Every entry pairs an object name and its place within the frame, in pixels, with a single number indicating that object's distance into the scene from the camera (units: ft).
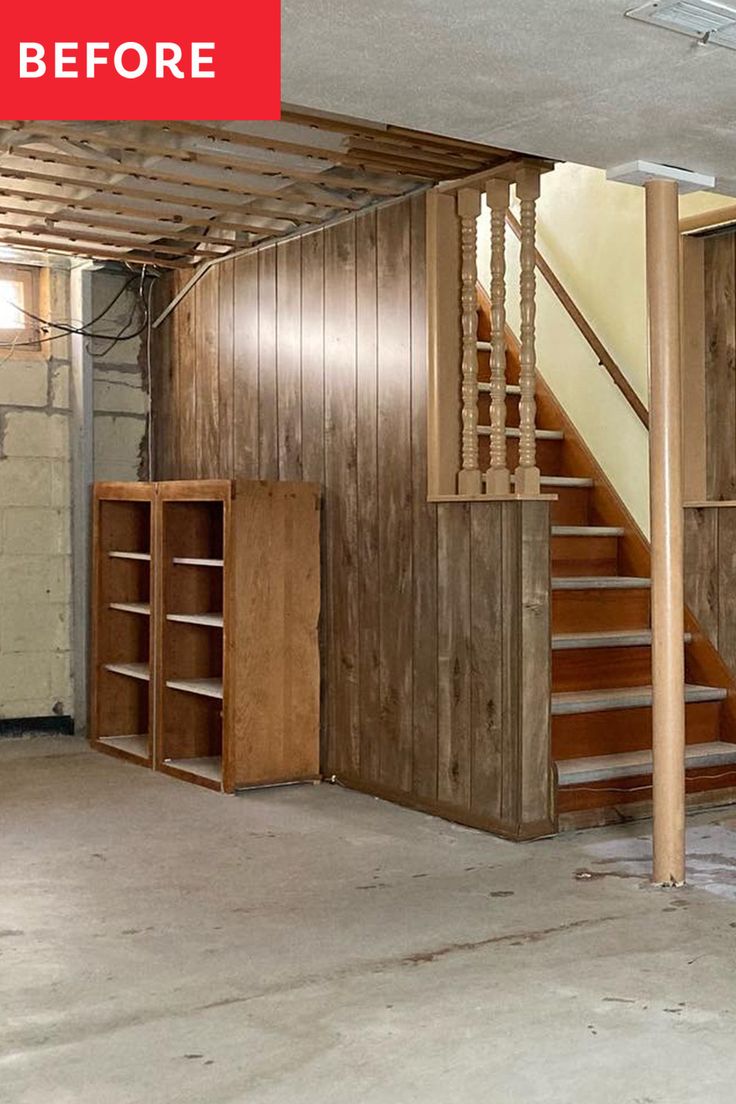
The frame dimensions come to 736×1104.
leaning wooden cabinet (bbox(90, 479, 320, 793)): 17.53
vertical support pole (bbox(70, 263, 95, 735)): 22.15
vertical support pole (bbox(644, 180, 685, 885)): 13.09
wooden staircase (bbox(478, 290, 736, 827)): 15.84
